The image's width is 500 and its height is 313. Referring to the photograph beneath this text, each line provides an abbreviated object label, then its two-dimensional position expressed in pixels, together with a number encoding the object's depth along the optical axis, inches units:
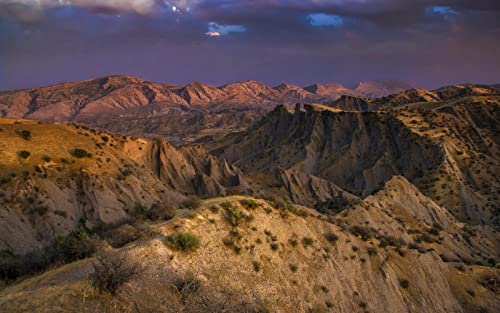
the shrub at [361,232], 1171.9
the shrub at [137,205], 1605.6
